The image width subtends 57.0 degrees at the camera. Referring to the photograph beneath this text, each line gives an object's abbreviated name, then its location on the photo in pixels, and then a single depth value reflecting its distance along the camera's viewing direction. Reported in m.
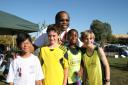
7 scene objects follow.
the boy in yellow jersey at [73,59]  1.78
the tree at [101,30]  29.43
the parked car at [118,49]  15.01
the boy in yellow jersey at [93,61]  1.75
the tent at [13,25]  3.44
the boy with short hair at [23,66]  1.56
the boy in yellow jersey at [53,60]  1.65
